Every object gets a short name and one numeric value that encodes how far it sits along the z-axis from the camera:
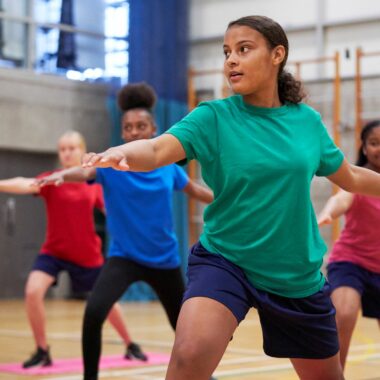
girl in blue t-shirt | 6.92
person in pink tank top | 6.55
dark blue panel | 18.56
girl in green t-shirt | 4.08
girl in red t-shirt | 8.91
